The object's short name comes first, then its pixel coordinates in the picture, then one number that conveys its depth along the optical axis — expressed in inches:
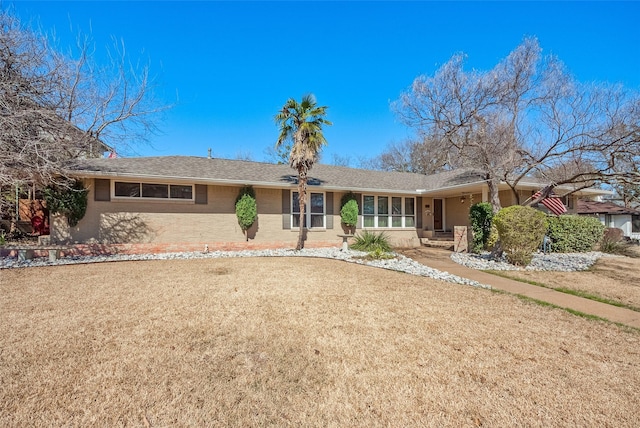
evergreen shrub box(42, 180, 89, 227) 406.3
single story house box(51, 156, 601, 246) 440.8
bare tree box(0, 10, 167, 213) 334.6
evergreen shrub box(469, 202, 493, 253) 490.3
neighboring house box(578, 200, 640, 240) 1017.5
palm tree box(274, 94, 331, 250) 442.0
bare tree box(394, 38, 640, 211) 413.4
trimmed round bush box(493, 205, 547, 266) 358.3
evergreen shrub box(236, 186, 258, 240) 492.7
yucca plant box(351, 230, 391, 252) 469.6
